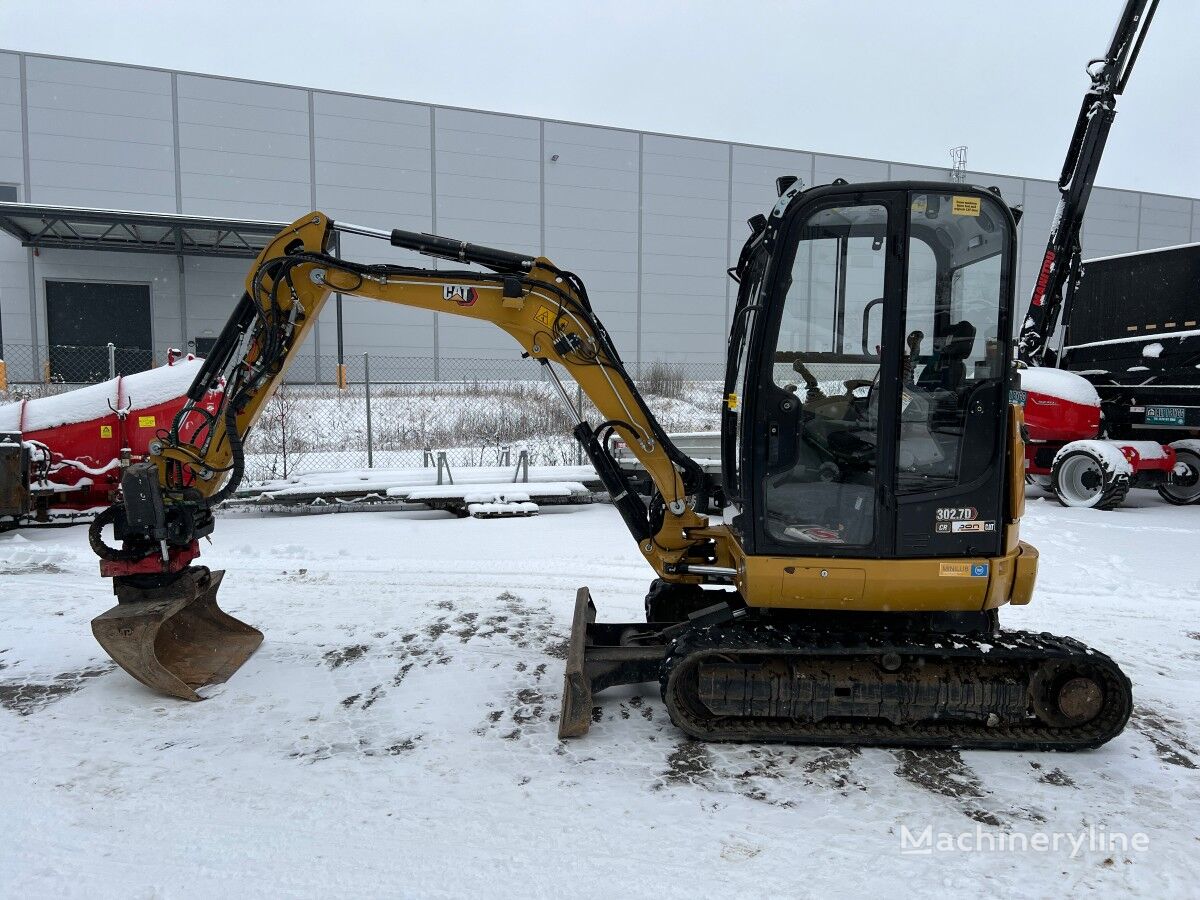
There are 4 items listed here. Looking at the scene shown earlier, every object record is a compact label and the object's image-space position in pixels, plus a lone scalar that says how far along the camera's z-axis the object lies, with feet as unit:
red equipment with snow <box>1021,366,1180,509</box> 31.60
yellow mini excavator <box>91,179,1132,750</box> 11.55
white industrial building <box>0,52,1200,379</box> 70.03
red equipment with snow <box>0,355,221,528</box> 26.78
